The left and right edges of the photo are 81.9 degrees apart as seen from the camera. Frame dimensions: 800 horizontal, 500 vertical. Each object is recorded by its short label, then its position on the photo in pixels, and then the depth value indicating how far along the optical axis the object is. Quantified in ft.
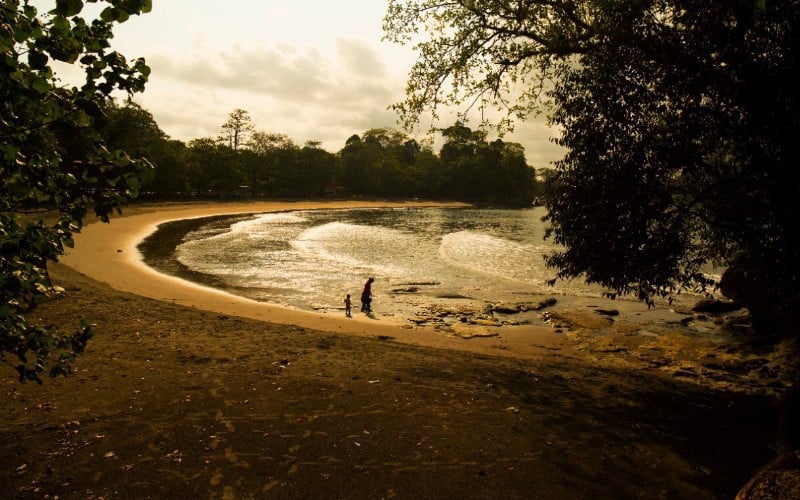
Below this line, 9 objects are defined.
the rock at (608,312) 73.77
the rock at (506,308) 74.19
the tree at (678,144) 27.99
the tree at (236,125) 377.50
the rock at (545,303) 76.94
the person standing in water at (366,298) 67.82
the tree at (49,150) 9.47
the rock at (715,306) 74.90
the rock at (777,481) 15.79
